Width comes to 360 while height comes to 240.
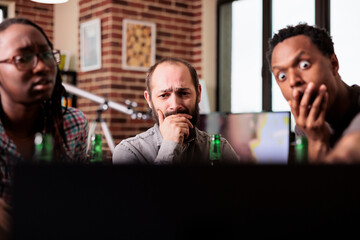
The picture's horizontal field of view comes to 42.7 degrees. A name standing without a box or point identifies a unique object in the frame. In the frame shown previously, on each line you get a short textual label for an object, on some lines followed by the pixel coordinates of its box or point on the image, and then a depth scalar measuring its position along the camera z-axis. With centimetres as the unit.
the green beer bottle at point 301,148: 77
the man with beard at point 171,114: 133
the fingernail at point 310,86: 87
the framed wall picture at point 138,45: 433
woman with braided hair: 76
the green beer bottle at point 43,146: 74
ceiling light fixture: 279
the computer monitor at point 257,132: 188
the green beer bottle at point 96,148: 115
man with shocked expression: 86
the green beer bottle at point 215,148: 129
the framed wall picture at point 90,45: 438
